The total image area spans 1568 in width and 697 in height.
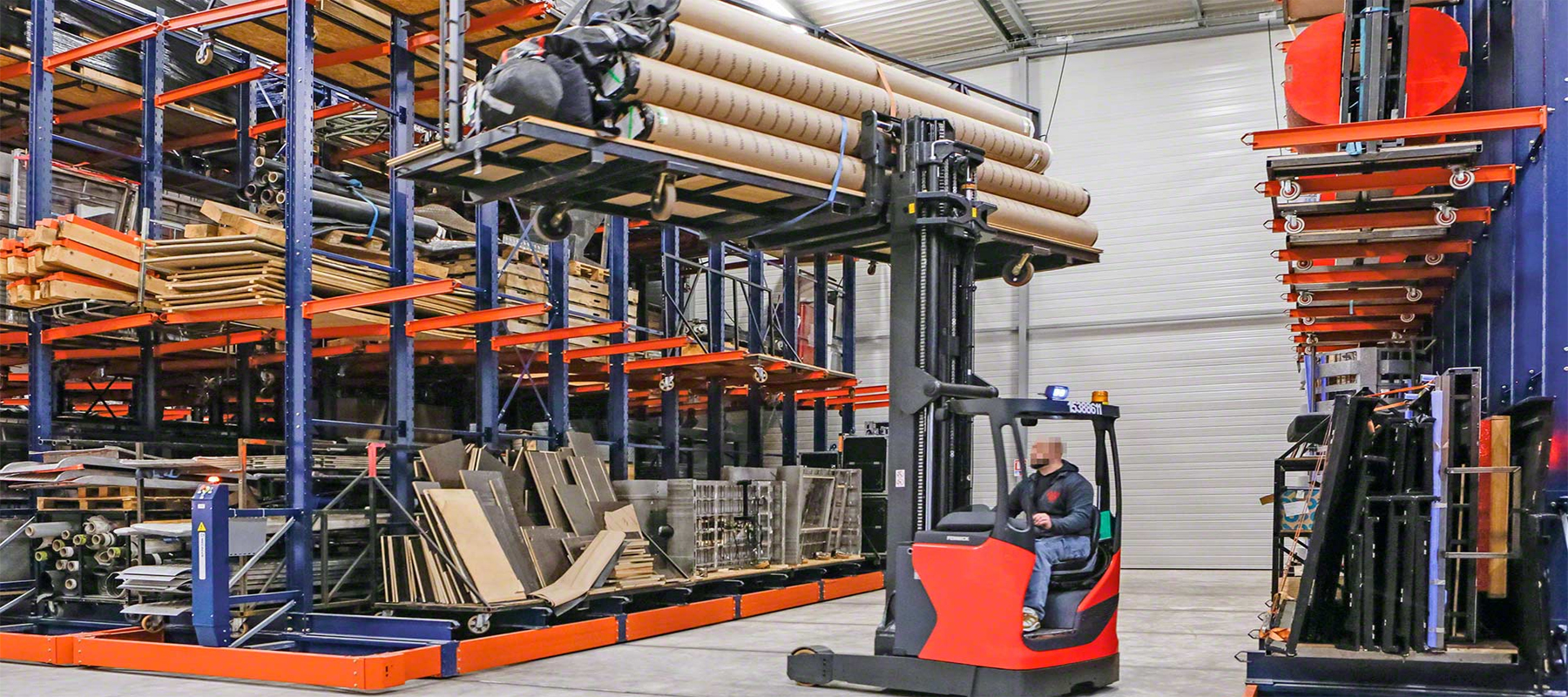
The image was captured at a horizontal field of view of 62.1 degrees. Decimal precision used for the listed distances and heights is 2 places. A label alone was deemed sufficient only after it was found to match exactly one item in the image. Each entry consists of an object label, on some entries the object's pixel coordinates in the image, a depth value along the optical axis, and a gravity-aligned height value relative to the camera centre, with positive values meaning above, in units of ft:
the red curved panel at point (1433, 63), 26.89 +6.18
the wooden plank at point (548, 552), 38.91 -5.92
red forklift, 26.32 -3.50
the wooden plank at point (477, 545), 35.45 -5.27
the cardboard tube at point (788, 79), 25.73 +5.90
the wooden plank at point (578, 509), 41.50 -4.90
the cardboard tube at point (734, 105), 24.41 +5.04
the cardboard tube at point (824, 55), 26.68 +6.77
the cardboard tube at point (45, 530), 36.22 -4.91
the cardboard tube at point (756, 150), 24.38 +4.13
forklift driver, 26.68 -3.28
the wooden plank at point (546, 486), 40.91 -4.12
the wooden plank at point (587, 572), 36.88 -6.42
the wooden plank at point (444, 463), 37.68 -3.12
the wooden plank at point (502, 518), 37.63 -4.73
